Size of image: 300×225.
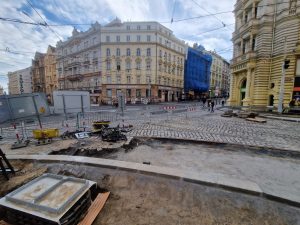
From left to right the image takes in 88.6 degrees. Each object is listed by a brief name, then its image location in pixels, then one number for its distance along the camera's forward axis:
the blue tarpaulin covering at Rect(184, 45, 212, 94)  50.14
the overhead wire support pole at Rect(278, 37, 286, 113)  17.52
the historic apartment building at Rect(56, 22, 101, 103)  41.12
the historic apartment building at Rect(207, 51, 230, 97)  65.75
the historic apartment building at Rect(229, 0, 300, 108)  18.28
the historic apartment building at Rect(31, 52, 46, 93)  60.14
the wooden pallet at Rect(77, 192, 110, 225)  2.47
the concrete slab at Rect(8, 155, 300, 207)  3.07
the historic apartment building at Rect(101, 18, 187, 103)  38.97
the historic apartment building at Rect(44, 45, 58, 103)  54.80
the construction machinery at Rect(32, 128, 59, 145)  6.67
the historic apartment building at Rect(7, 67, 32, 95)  71.53
